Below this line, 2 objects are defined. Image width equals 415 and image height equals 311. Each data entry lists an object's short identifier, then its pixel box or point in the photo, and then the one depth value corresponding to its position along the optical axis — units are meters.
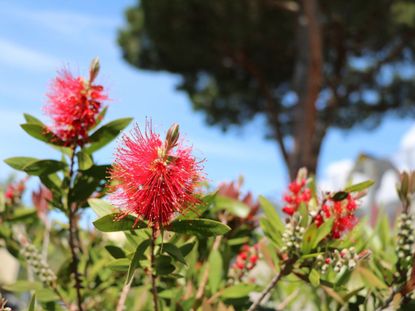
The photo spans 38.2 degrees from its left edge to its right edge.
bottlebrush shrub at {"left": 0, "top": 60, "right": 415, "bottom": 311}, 0.76
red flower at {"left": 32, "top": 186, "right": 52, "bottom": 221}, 1.46
